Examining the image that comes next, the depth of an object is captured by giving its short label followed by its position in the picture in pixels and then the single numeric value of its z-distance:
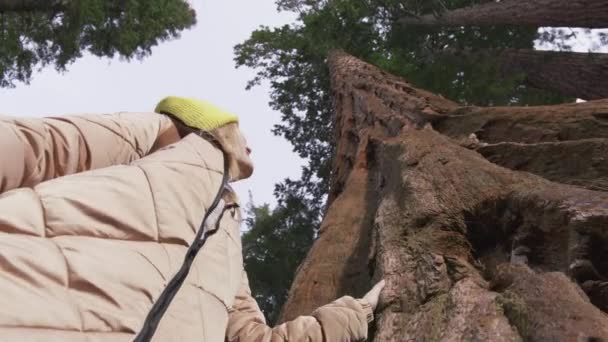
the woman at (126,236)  1.35
